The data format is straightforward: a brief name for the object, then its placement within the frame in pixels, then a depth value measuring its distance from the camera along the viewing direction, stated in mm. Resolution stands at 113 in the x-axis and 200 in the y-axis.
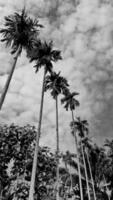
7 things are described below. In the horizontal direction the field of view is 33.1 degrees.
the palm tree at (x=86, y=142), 51478
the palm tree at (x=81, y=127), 48800
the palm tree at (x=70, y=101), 42062
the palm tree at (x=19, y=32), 19672
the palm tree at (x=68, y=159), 55000
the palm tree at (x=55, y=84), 34031
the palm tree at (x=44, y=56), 27438
